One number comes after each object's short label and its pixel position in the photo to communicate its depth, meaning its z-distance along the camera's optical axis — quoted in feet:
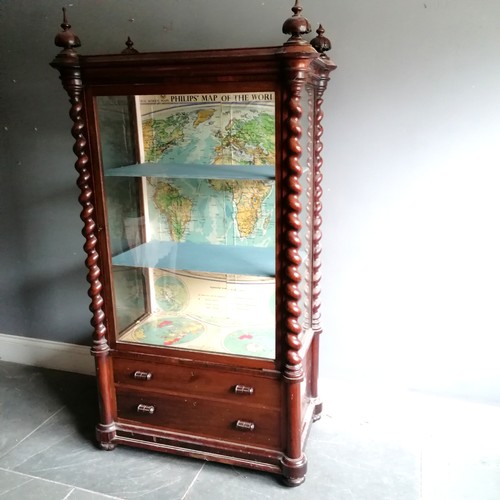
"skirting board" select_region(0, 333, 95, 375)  8.93
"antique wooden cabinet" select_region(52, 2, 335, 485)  5.59
